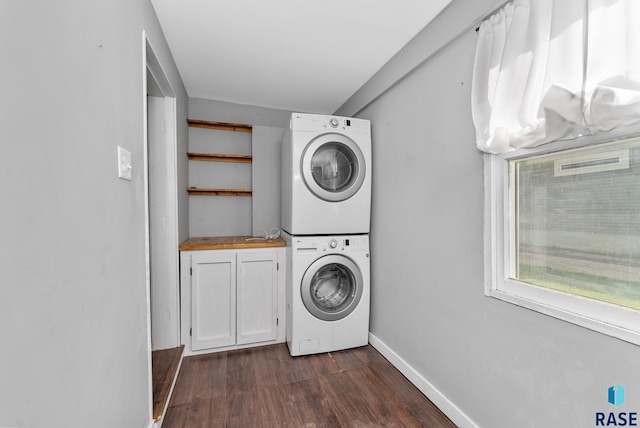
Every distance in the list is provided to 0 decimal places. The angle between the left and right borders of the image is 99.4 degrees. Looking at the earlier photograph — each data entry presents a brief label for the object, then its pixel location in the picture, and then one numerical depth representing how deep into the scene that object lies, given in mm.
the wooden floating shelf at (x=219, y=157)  2729
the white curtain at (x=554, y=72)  841
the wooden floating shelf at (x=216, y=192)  2695
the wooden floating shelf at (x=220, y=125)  2752
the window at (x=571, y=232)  913
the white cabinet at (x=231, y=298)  2215
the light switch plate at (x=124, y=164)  1046
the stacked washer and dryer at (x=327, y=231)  2242
